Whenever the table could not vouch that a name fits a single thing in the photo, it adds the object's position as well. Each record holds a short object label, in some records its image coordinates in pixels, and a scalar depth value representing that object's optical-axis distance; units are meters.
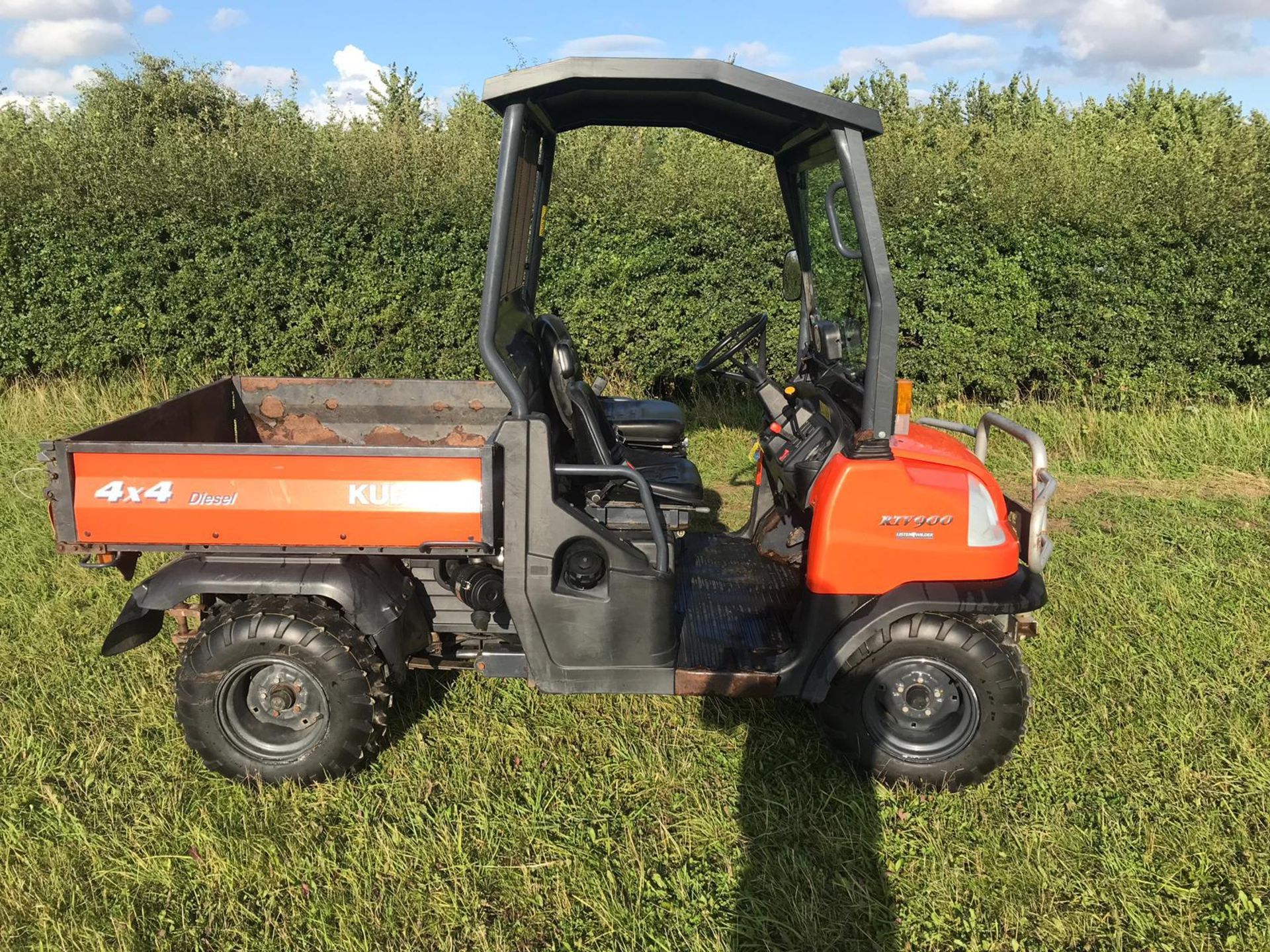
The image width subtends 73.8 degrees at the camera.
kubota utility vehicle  2.75
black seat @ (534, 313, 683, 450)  4.46
